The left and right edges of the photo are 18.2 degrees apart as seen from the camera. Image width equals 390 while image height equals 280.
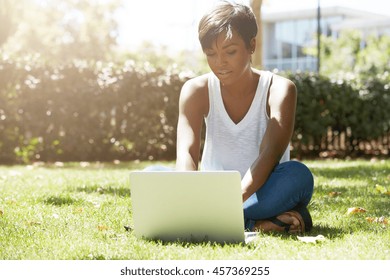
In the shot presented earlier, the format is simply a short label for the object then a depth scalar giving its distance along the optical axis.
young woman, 6.49
